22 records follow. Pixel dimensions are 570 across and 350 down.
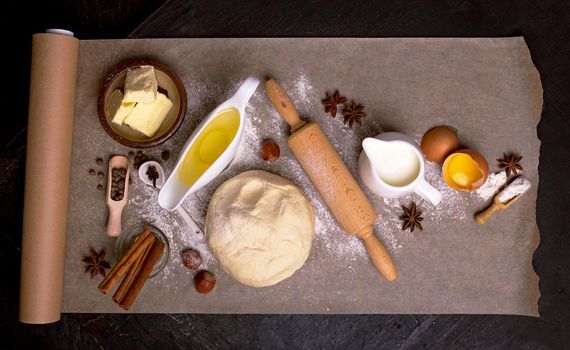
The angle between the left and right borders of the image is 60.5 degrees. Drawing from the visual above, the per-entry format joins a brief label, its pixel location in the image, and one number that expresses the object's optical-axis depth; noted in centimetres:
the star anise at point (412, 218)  169
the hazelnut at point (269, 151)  167
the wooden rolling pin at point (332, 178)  160
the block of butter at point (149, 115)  155
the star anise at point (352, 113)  169
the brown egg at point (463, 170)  159
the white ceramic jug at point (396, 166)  152
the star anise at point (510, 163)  168
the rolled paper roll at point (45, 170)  159
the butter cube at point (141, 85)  152
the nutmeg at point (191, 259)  168
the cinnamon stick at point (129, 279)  161
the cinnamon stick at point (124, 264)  160
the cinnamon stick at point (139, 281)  160
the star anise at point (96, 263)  169
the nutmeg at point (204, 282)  167
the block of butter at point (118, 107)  153
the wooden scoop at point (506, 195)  166
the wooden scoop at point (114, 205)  168
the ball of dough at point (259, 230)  152
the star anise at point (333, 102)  170
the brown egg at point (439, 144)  162
